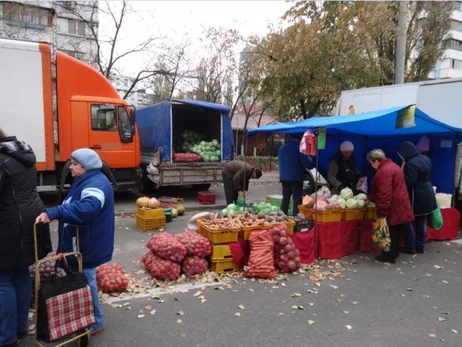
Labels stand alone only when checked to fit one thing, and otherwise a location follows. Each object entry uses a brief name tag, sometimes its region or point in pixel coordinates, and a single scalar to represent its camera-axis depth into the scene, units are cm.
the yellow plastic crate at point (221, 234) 495
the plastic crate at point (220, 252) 497
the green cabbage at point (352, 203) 597
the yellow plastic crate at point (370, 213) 618
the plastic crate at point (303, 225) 559
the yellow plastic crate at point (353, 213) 595
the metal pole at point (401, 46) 1213
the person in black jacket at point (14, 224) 291
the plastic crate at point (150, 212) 737
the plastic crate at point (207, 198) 1052
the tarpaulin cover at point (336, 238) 572
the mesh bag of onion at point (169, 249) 470
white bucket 715
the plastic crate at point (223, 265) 499
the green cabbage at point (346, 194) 614
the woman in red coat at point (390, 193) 548
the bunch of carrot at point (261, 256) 489
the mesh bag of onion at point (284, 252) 511
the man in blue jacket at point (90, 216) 303
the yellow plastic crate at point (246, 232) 514
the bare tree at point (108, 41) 1669
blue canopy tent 563
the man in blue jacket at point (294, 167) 683
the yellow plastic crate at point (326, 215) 576
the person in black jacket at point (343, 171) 703
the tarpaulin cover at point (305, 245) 550
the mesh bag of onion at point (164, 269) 468
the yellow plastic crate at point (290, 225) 548
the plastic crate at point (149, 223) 735
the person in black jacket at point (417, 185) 602
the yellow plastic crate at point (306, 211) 598
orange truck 789
